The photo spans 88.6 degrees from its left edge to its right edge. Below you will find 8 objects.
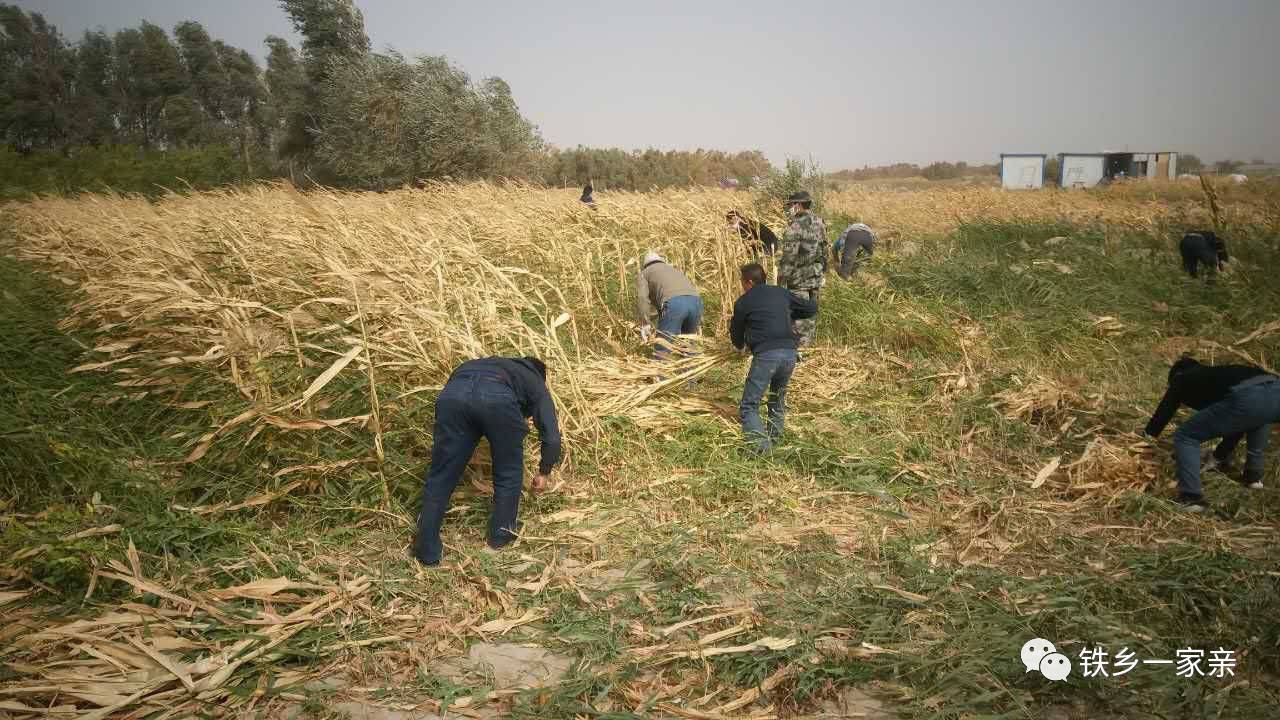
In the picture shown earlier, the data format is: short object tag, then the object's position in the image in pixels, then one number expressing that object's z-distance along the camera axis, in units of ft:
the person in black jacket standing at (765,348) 16.66
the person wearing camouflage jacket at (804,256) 24.89
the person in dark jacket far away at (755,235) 28.89
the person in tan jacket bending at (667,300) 21.08
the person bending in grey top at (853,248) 34.09
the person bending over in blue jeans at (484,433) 11.64
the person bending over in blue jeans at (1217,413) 12.60
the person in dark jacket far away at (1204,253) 29.07
